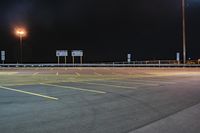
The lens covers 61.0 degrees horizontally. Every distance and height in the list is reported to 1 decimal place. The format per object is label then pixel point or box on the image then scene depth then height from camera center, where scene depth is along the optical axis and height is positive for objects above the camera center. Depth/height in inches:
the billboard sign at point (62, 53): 1145.1 +72.5
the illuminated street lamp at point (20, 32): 1162.1 +222.1
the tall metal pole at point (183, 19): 850.8 +220.6
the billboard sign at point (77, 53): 1133.5 +71.0
